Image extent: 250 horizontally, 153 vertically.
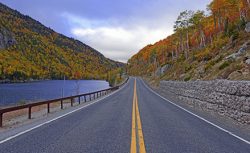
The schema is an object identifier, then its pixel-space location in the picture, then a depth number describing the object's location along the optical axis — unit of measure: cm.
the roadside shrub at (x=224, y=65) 2810
